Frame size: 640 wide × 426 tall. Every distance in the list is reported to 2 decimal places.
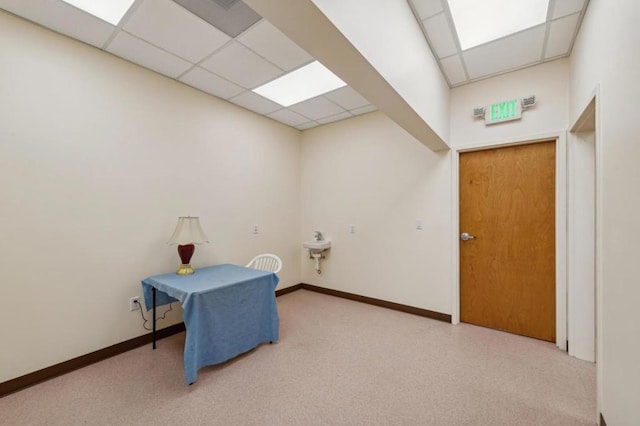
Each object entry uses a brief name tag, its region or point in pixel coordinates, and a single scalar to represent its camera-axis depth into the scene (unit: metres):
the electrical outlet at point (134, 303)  2.69
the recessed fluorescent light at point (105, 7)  1.98
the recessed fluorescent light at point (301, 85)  2.92
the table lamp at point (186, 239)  2.82
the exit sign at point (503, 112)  2.88
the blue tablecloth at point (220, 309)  2.17
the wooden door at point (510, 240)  2.82
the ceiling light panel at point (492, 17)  2.05
